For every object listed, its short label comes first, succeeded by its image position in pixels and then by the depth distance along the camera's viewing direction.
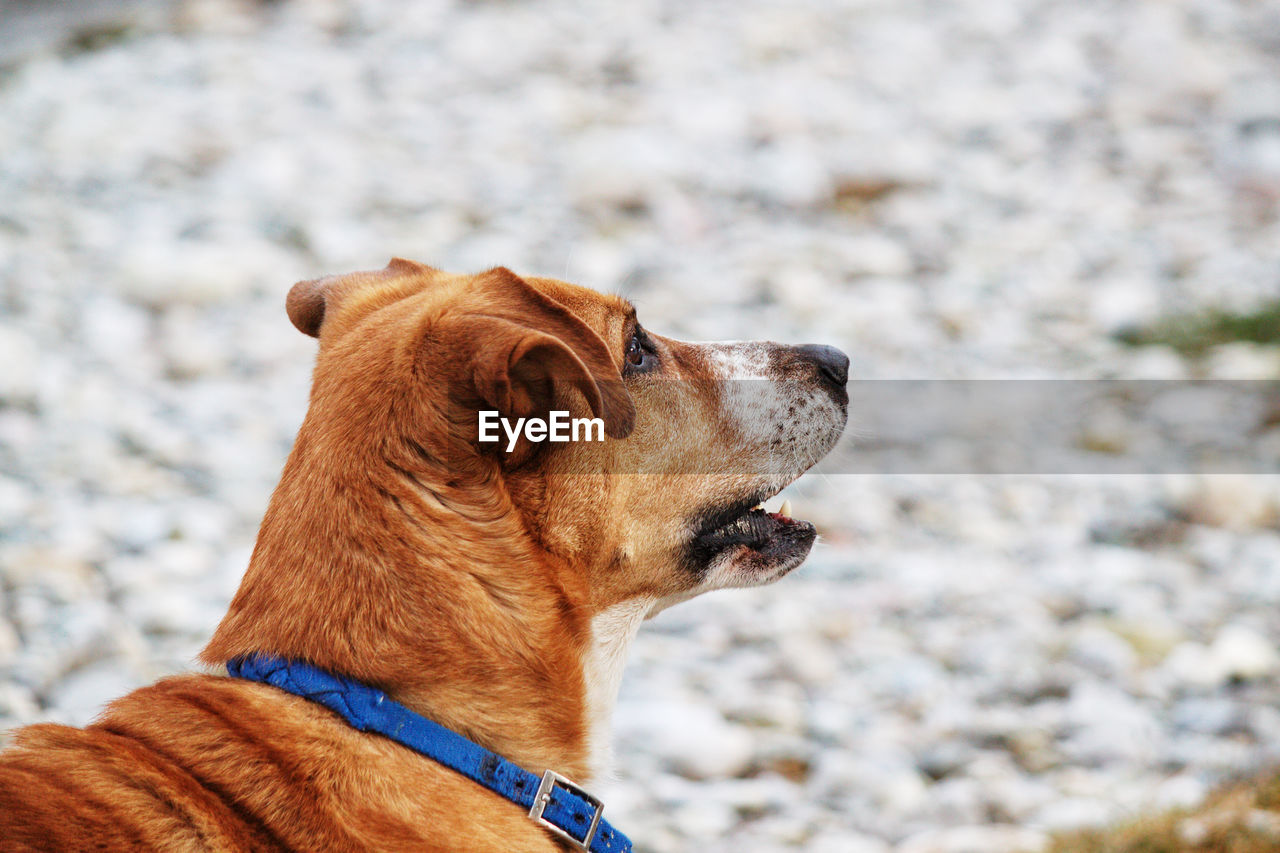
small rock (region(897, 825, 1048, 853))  7.52
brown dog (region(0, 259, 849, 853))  4.75
